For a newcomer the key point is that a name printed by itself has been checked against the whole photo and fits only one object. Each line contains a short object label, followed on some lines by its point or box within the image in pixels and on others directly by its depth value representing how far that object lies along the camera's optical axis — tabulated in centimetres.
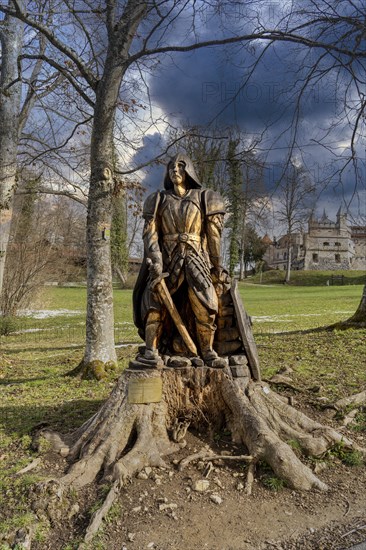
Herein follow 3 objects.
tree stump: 367
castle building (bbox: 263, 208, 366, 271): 6115
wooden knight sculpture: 436
